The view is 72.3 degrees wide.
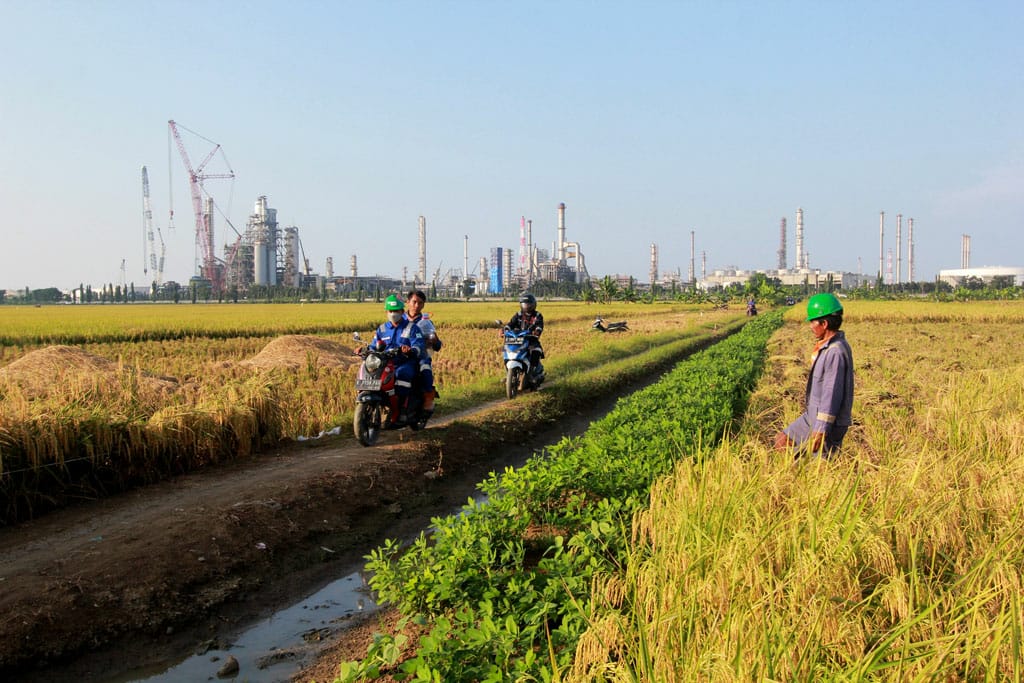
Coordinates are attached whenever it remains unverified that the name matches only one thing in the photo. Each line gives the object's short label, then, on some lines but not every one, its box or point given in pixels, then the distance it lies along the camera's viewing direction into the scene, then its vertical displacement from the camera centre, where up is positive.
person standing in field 4.87 -0.57
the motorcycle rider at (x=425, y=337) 9.20 -0.42
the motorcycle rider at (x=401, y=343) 8.86 -0.46
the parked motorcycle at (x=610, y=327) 32.31 -1.09
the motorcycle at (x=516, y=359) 12.73 -0.98
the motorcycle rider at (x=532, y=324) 13.02 -0.35
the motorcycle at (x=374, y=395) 8.45 -1.06
